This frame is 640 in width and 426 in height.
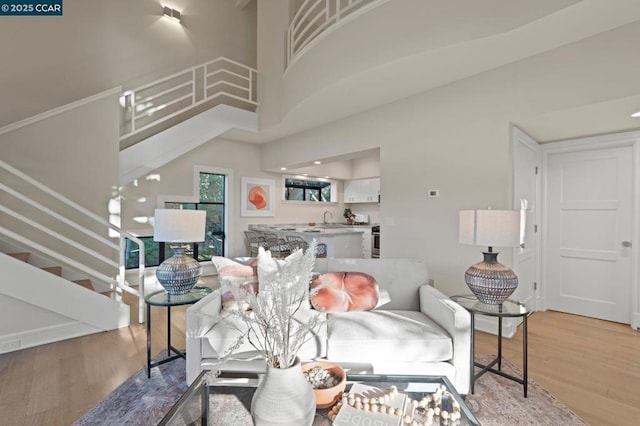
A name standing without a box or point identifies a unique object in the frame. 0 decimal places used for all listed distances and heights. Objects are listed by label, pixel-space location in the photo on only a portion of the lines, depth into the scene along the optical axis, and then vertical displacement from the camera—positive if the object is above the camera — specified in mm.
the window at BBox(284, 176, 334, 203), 7309 +584
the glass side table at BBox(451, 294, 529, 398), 2143 -670
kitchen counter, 5500 -434
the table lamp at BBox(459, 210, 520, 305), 2250 -207
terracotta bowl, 1364 -791
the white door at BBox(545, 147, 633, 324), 3561 -200
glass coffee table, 1279 -824
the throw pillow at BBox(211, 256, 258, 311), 2438 -486
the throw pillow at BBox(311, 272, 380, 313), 2457 -632
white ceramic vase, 1196 -725
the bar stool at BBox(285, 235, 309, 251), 5531 -529
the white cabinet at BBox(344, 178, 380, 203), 7887 +600
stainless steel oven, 7464 -661
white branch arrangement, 1229 -388
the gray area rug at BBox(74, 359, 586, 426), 1896 -1235
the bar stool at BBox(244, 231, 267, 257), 5836 -537
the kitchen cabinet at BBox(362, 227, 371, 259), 7078 -657
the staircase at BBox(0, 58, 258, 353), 2818 -305
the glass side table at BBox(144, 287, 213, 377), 2375 -682
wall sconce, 5367 +3405
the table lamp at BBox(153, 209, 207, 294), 2486 -223
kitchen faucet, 8055 -72
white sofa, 2059 -874
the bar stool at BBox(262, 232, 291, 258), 5691 -608
